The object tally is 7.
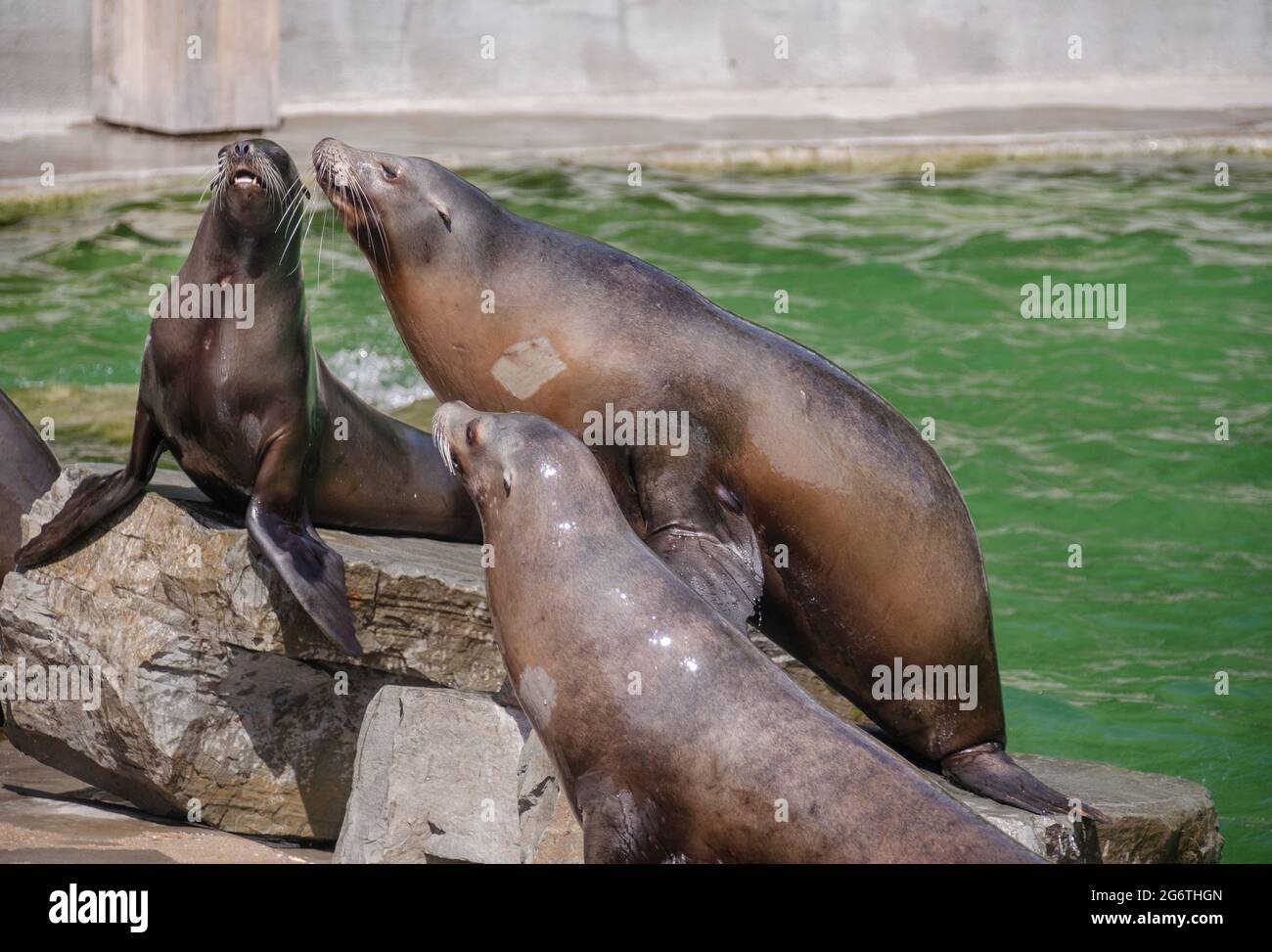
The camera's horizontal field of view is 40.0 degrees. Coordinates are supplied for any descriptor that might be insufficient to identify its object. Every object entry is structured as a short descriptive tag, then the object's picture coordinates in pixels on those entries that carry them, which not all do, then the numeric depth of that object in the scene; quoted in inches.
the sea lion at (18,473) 247.9
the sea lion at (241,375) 201.2
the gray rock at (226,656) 198.8
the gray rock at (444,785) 177.5
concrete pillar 534.3
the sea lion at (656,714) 141.5
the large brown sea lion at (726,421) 177.8
